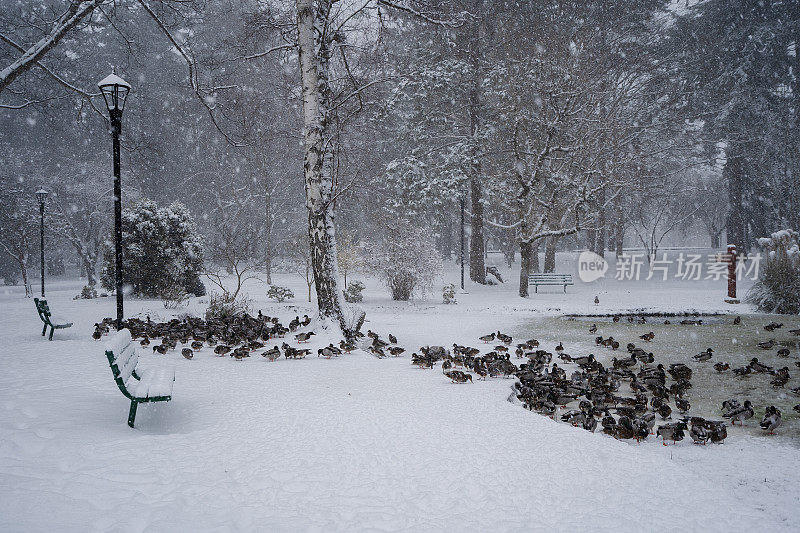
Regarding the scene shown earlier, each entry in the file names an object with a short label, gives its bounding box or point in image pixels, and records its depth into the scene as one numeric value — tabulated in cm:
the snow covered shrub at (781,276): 1318
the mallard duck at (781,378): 658
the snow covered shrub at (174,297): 1421
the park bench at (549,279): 2066
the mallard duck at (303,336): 895
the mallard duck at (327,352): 806
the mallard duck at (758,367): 720
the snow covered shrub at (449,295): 1797
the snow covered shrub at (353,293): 1836
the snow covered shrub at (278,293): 1811
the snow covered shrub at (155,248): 1686
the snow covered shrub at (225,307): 1141
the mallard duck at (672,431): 470
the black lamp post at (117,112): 809
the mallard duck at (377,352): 866
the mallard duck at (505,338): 952
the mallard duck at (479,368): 693
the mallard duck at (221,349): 795
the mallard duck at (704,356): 804
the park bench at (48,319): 909
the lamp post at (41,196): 1797
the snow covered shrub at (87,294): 1802
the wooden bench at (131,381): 401
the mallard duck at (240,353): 769
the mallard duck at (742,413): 523
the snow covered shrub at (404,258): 1822
